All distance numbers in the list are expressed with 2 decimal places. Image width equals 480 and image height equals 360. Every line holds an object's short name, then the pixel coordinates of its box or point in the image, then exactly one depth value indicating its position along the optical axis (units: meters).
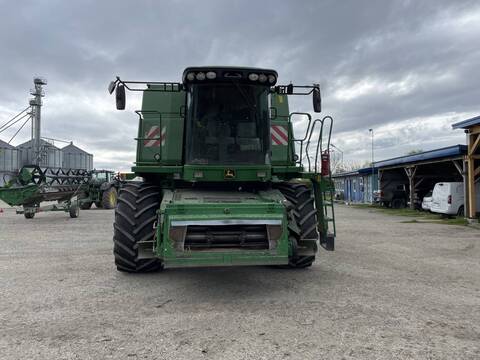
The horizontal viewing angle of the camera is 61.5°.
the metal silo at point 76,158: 45.38
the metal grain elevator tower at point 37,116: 40.16
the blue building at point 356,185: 30.21
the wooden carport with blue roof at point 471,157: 14.49
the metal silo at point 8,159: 39.16
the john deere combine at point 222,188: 4.92
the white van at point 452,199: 17.30
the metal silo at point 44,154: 41.06
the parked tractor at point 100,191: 20.30
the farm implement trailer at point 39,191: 14.80
